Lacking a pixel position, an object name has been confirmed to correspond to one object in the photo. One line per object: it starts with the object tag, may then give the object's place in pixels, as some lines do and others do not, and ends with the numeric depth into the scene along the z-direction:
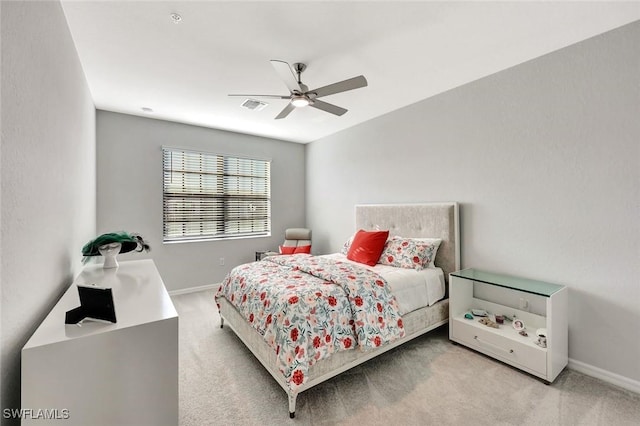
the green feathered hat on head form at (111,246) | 2.03
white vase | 2.06
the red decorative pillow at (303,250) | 4.66
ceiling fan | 2.06
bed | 1.88
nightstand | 2.05
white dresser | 0.92
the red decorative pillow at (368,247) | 3.14
